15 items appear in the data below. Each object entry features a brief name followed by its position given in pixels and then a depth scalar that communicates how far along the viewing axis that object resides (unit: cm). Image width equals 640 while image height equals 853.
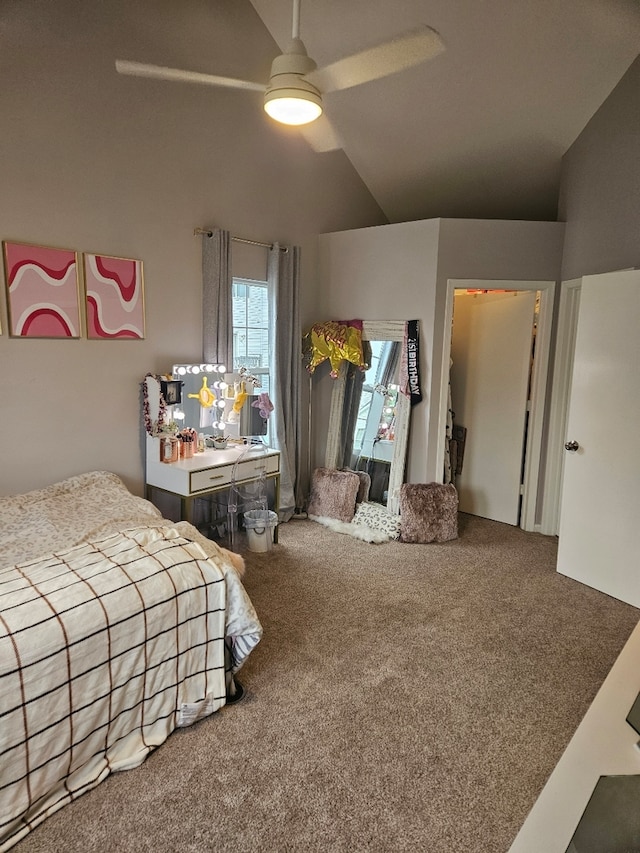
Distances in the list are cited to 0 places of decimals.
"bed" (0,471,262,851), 160
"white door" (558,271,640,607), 296
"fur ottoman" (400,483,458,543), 392
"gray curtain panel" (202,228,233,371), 361
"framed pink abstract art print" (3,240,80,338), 274
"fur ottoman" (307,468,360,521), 423
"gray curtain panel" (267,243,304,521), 407
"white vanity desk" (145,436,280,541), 323
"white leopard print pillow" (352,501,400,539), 405
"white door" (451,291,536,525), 415
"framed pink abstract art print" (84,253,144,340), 306
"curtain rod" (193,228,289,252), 356
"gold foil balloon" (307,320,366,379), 424
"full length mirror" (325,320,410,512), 422
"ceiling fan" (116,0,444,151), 209
